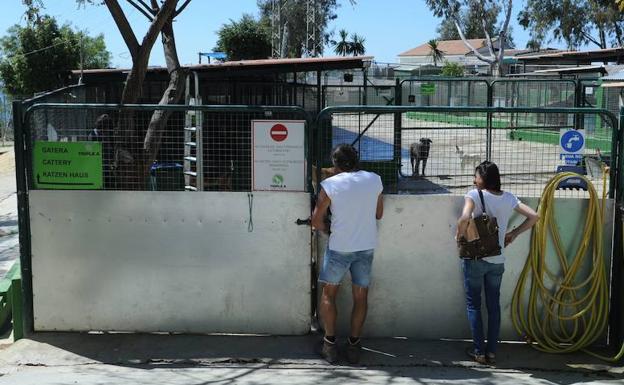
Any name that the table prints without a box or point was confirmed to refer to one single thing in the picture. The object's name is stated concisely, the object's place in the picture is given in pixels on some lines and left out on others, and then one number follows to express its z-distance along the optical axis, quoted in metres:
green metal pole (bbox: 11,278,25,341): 5.57
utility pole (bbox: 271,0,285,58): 45.55
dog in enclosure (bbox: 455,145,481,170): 8.29
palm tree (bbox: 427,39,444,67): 70.46
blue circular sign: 5.35
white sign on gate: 5.38
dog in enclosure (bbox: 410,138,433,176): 7.70
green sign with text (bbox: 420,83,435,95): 16.28
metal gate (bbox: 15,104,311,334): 5.47
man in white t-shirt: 5.02
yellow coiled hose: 5.28
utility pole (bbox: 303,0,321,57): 49.16
